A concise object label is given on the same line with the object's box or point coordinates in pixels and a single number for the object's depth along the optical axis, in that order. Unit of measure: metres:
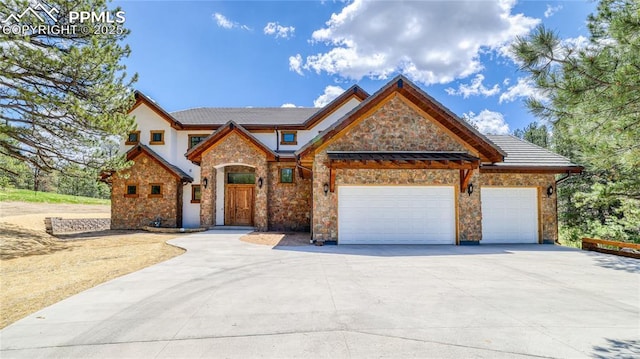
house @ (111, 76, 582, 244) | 10.80
